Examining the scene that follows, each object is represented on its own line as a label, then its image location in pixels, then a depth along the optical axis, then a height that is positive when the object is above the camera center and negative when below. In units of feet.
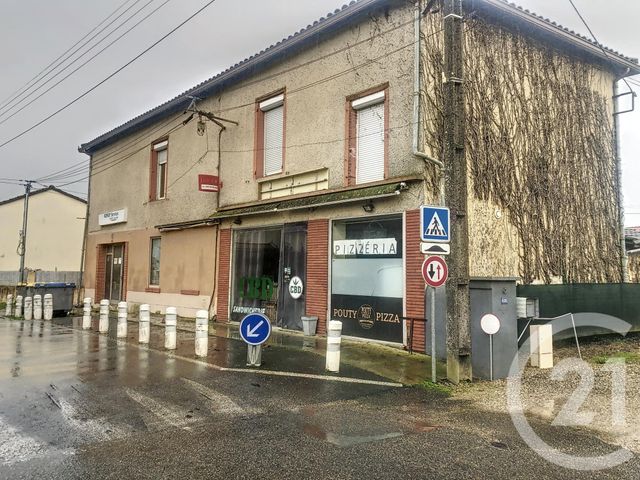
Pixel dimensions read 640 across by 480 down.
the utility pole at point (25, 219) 93.30 +12.48
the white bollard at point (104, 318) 43.62 -2.88
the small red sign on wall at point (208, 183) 50.72 +10.50
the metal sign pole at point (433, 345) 24.95 -2.78
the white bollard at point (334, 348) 27.25 -3.30
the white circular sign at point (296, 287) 42.16 +0.02
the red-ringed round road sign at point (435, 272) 24.93 +0.85
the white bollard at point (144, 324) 37.68 -2.90
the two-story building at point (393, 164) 34.37 +9.92
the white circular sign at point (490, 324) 26.00 -1.77
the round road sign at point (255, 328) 28.04 -2.31
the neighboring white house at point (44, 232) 122.01 +13.12
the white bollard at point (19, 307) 59.67 -2.76
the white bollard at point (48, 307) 55.52 -2.51
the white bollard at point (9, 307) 63.72 -3.06
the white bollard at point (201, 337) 31.89 -3.23
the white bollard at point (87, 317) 46.96 -3.01
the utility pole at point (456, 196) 25.20 +4.77
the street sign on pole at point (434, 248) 25.04 +2.04
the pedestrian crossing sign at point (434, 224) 24.73 +3.25
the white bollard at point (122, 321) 40.45 -2.89
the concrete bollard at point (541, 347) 28.91 -3.25
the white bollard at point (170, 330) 34.68 -3.06
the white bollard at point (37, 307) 57.00 -2.61
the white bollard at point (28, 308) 56.90 -2.73
